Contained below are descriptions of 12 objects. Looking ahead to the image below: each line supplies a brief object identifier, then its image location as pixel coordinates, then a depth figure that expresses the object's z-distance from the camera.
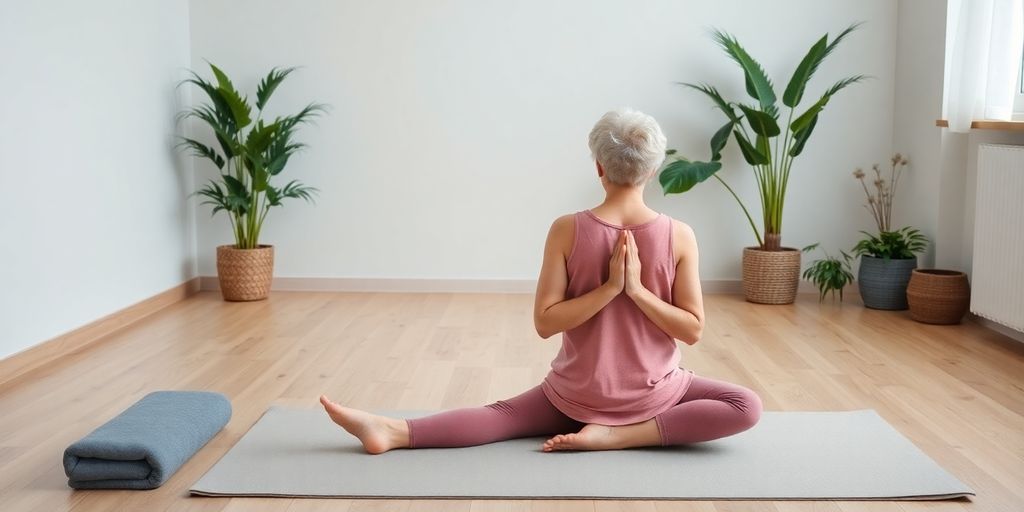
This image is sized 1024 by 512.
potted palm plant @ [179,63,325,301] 4.71
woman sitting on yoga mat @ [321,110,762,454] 2.45
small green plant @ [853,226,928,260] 4.63
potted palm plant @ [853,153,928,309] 4.61
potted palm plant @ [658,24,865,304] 4.66
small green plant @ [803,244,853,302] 4.74
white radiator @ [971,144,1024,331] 3.76
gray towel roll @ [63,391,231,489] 2.33
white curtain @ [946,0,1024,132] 3.98
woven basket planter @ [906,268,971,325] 4.24
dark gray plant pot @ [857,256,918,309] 4.60
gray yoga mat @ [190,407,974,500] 2.29
